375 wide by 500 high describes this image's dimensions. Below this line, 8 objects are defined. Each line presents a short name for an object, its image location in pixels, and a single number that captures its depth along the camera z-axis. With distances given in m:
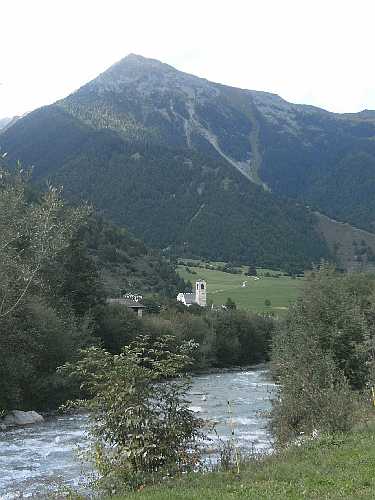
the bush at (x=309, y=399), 17.11
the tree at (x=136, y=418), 12.89
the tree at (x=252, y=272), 188.88
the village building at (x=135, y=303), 89.94
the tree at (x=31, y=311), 33.06
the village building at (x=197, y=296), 125.34
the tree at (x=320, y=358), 17.97
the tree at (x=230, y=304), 115.69
